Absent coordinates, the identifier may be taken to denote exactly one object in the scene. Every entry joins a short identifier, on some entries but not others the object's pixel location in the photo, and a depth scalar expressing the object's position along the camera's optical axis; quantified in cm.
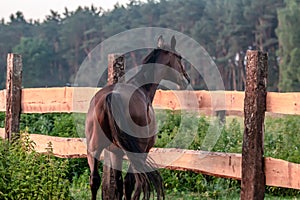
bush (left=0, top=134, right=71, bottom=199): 976
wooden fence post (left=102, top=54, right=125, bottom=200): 1270
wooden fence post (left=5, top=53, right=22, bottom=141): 1484
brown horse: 1022
